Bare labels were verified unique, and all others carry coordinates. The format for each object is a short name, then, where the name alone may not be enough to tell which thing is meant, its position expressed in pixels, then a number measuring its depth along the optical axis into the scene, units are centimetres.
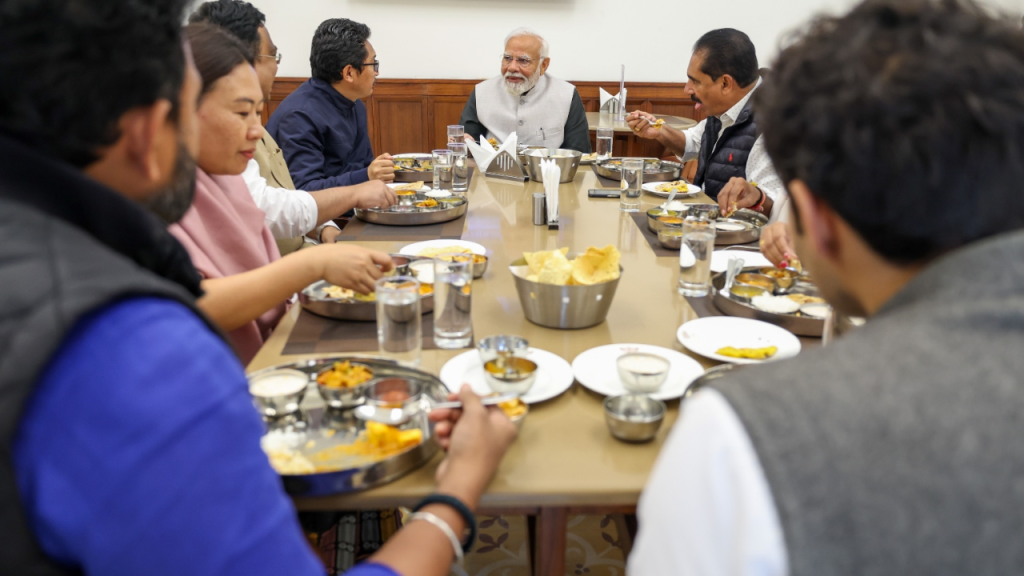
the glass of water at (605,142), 354
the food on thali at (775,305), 160
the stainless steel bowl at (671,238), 212
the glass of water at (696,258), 167
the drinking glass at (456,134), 310
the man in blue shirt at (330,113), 309
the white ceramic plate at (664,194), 285
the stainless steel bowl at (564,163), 314
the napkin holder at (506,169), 321
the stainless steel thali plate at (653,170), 320
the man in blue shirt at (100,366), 61
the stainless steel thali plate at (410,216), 240
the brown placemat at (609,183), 318
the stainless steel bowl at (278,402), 113
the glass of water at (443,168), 286
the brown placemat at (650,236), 211
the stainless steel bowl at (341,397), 116
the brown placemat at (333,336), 142
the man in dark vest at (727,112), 296
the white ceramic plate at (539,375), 122
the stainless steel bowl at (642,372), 119
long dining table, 98
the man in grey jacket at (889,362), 52
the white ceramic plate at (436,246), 202
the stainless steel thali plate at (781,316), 149
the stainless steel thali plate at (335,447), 95
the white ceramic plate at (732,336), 142
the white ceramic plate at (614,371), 123
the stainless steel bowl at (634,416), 107
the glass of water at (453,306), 141
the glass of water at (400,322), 131
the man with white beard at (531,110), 409
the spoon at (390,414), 112
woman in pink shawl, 151
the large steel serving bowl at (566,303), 147
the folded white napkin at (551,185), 229
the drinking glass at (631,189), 263
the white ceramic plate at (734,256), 196
